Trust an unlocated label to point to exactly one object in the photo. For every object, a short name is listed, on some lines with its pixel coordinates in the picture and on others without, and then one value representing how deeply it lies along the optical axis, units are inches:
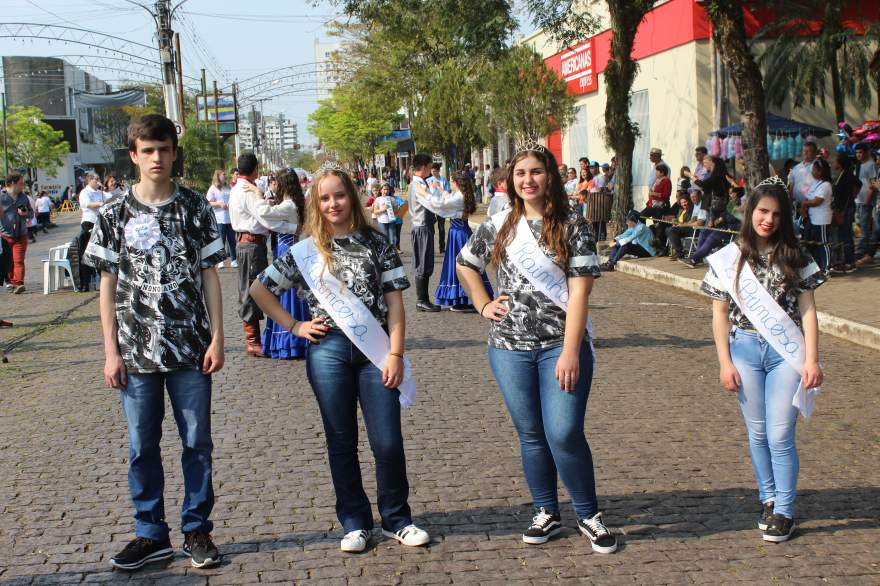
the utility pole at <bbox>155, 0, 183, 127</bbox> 1021.8
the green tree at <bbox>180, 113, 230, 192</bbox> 1944.8
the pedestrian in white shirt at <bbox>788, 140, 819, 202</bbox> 583.5
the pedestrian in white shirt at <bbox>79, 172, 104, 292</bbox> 669.0
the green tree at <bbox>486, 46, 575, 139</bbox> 1144.2
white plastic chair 669.9
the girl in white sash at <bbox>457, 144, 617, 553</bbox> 172.7
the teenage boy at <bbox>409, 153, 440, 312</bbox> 490.9
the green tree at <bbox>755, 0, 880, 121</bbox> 944.9
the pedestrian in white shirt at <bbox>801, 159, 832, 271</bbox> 569.9
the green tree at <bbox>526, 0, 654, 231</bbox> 788.0
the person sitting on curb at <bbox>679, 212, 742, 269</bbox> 631.2
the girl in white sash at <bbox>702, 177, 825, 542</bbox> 182.4
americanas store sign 1296.4
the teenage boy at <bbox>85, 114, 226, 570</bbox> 170.6
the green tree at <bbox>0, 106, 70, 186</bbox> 2923.2
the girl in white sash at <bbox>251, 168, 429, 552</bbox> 175.8
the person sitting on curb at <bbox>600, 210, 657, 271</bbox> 717.3
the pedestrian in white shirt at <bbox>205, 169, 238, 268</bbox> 764.0
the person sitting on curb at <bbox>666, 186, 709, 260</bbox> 678.5
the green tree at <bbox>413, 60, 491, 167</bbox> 1477.6
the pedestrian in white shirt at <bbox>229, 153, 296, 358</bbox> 376.5
